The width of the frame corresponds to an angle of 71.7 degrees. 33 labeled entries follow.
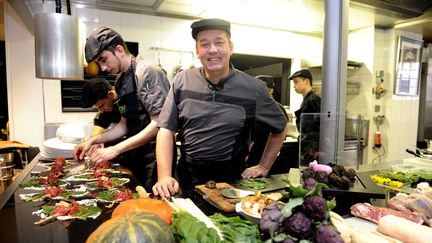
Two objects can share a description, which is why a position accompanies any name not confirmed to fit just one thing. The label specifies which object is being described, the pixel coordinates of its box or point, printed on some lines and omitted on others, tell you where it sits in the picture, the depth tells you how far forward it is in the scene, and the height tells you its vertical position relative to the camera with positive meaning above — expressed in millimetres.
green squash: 583 -266
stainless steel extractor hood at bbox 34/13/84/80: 1580 +282
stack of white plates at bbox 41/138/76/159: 2023 -357
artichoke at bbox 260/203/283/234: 631 -257
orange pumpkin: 786 -293
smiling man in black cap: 1577 -99
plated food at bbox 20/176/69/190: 1363 -403
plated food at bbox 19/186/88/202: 1201 -402
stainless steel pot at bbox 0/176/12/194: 2108 -636
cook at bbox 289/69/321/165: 1681 -218
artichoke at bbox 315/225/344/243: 583 -267
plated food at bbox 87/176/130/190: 1362 -404
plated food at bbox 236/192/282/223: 901 -341
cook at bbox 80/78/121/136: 2219 -10
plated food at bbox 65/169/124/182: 1502 -405
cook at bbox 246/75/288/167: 3037 -520
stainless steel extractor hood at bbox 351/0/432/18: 2713 +875
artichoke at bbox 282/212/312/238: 599 -253
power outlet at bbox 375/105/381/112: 4254 -115
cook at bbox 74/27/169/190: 1781 -14
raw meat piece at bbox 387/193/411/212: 1020 -361
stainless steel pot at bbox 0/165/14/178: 2340 -593
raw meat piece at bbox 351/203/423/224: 937 -365
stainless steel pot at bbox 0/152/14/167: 2391 -507
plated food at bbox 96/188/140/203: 1159 -398
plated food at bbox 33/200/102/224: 1014 -401
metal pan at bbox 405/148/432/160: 1856 -345
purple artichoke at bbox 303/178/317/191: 697 -201
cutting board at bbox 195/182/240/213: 1023 -366
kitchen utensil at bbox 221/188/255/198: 1127 -362
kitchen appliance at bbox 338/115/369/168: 1751 -271
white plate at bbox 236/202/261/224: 885 -354
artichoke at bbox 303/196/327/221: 611 -223
